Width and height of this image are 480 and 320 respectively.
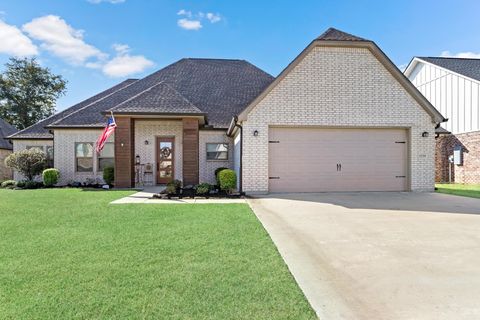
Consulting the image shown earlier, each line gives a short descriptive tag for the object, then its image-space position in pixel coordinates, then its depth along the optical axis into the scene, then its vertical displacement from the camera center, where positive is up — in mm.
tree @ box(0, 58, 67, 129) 34438 +8466
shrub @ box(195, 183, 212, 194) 10591 -1083
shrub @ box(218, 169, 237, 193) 10938 -779
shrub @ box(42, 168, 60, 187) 14351 -843
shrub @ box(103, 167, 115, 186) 14031 -737
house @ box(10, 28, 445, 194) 10805 +1263
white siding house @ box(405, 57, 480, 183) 17297 +3268
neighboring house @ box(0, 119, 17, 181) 20573 +602
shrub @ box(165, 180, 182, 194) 10609 -1047
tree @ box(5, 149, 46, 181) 14867 -99
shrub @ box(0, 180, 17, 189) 14656 -1248
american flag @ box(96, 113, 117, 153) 11961 +1234
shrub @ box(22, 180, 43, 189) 14189 -1226
